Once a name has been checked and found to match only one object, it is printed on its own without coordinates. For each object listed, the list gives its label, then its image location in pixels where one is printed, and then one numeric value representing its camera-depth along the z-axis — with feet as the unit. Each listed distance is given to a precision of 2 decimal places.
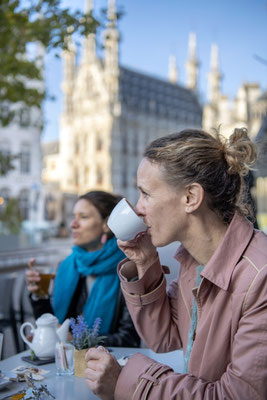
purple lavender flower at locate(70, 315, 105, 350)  5.17
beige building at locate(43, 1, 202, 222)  159.33
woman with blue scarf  7.97
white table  4.81
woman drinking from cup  3.82
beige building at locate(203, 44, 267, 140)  129.08
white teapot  6.08
